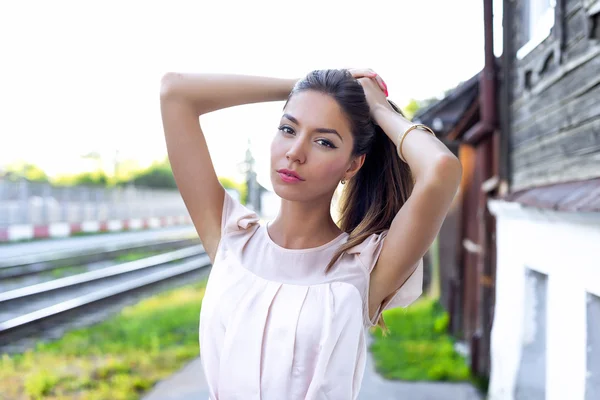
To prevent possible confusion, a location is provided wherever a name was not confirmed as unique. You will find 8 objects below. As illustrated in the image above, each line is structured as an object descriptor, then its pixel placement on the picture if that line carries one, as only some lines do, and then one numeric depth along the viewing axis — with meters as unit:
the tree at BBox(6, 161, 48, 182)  52.03
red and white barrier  19.65
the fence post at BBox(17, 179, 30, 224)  20.80
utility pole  35.38
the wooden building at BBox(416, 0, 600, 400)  2.79
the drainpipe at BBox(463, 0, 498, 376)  5.52
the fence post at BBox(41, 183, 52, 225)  22.80
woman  1.72
